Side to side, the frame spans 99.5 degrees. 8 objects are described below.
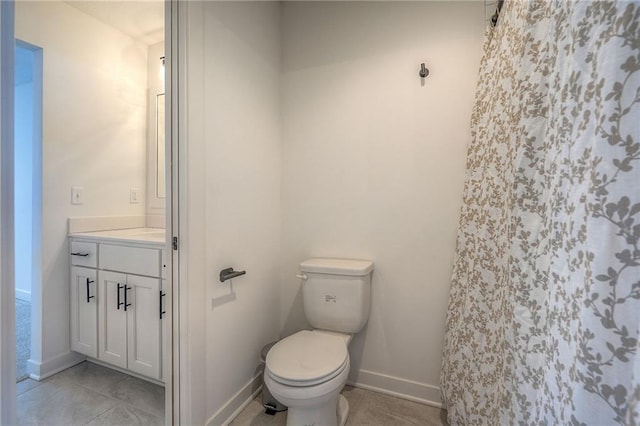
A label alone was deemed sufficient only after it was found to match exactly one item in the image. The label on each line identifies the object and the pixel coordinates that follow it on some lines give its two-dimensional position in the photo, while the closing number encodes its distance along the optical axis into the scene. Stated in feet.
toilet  3.73
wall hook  5.03
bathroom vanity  5.03
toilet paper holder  4.45
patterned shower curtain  1.58
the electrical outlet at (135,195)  7.13
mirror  7.04
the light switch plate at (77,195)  6.01
